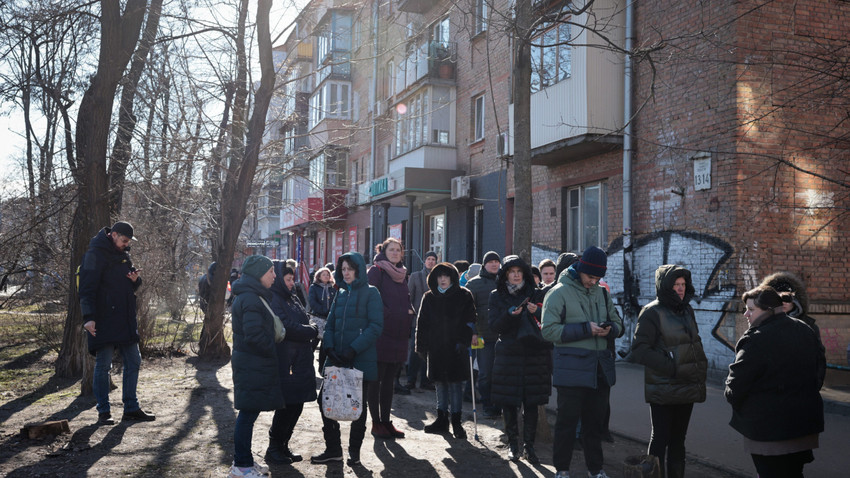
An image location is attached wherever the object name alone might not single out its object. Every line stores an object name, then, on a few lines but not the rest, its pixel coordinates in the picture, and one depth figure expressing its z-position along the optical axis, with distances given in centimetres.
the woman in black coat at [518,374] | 612
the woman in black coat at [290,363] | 569
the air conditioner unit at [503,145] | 1689
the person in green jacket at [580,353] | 528
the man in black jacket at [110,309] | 706
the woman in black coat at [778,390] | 405
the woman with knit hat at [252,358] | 514
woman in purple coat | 689
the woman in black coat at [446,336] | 700
